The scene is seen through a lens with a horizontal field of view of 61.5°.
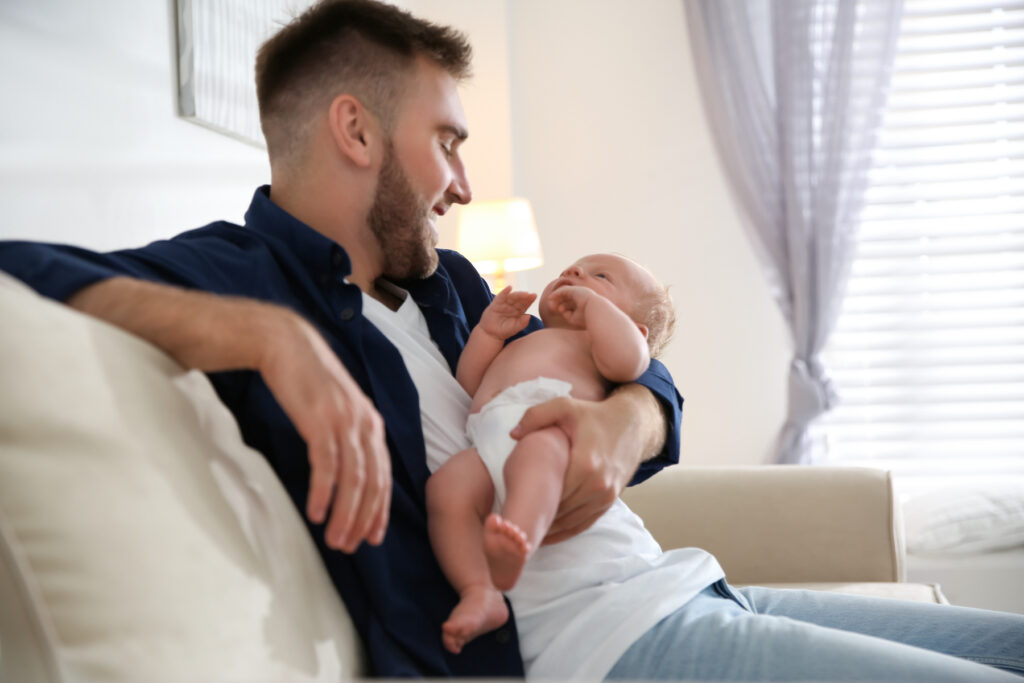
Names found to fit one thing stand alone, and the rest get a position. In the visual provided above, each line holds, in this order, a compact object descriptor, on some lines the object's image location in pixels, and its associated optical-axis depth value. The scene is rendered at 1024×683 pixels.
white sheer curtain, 3.90
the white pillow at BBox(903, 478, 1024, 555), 2.85
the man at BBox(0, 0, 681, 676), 0.85
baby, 1.03
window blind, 3.87
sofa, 0.67
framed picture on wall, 2.16
